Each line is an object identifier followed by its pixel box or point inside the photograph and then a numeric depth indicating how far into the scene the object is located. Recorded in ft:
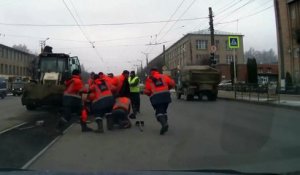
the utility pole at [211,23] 115.77
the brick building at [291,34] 141.69
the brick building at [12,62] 291.99
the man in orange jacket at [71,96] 40.37
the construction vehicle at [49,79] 60.64
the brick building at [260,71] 282.69
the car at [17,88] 175.99
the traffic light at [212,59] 119.18
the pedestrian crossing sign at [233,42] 108.37
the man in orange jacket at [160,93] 35.99
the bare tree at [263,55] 404.71
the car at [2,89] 139.95
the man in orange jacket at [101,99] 38.29
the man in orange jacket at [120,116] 40.63
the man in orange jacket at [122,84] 45.06
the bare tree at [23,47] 447.67
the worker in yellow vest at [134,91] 57.35
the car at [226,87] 146.88
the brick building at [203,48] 313.94
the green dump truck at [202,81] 95.04
